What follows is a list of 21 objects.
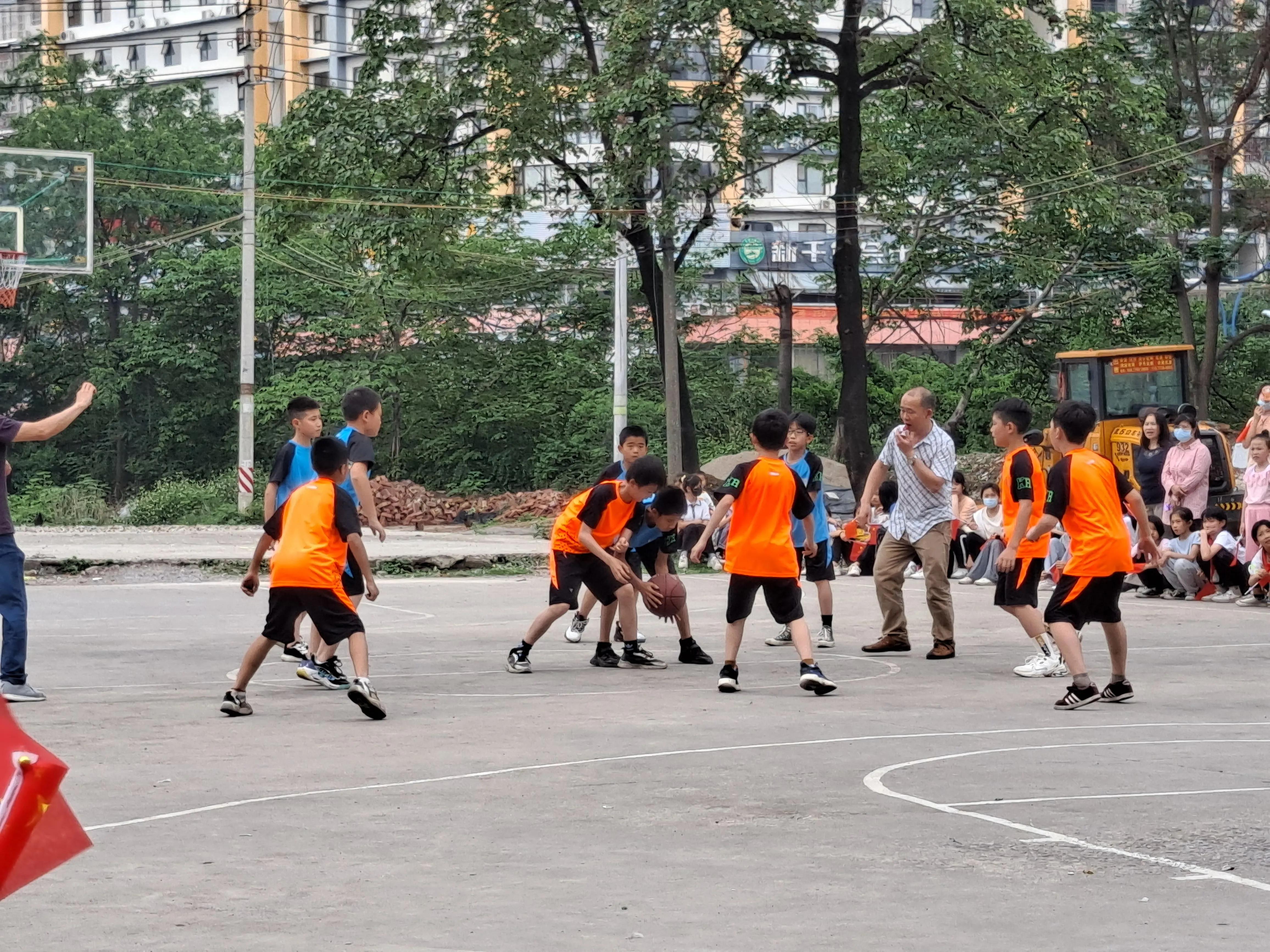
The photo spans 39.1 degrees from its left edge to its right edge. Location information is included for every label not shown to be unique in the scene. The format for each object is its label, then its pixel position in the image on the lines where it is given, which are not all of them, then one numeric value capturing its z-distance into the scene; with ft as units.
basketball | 41.32
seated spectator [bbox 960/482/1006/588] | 70.49
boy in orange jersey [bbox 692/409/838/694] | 36.60
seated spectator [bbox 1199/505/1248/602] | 61.93
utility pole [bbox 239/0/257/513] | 121.08
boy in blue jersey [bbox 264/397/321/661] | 39.40
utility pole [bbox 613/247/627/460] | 104.12
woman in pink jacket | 66.33
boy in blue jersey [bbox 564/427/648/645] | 39.73
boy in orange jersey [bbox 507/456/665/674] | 38.78
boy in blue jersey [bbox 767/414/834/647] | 46.37
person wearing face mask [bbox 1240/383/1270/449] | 66.28
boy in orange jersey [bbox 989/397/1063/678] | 39.65
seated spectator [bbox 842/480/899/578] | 74.79
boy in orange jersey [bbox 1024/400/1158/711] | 35.17
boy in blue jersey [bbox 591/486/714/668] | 40.65
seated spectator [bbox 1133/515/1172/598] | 64.95
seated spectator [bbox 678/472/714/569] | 75.92
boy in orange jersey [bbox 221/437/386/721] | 32.83
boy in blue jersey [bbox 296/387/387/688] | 38.42
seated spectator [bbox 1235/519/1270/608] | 58.65
